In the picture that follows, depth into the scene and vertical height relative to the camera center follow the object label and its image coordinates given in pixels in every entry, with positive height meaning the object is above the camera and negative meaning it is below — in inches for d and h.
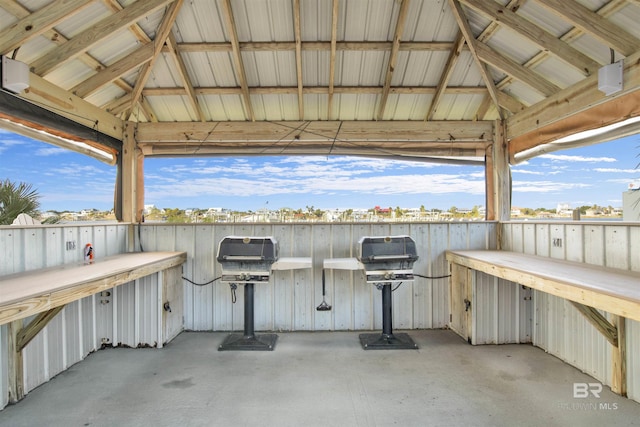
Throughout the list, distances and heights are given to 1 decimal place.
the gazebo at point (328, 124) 109.7 +42.0
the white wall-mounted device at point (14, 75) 105.0 +44.8
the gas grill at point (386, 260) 138.2 -19.3
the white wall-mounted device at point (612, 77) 111.4 +44.0
